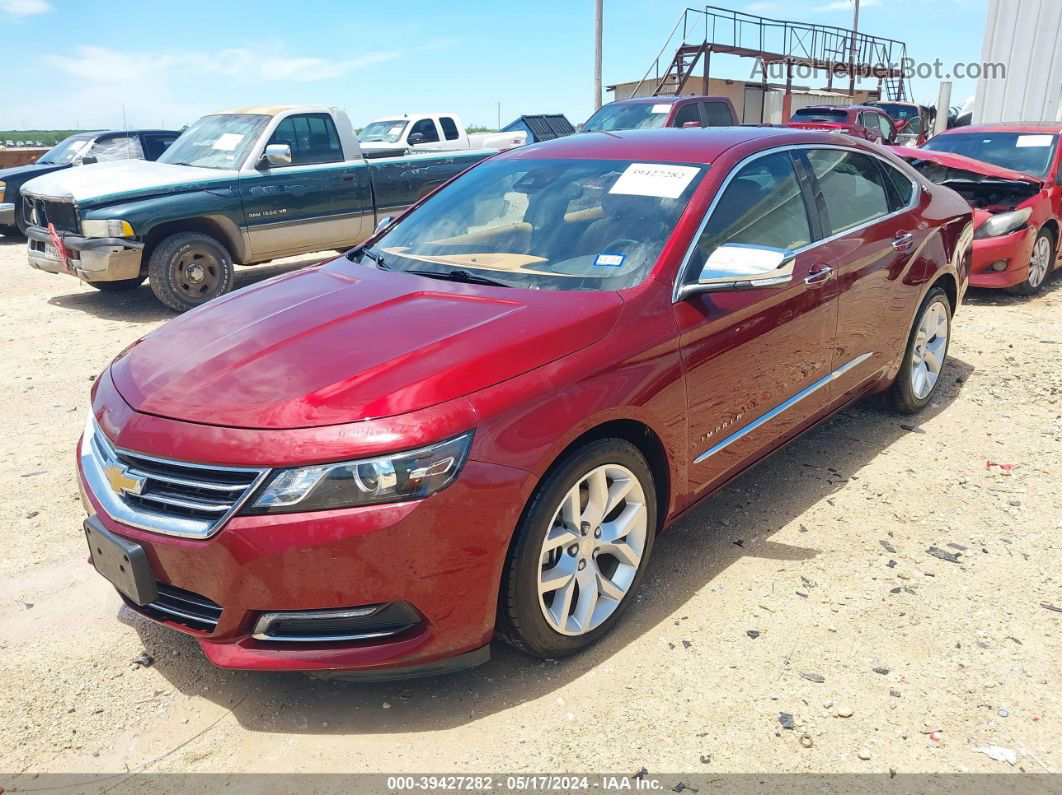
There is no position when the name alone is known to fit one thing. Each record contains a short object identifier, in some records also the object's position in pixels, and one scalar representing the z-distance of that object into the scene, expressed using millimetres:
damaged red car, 7270
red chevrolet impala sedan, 2229
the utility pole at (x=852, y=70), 30427
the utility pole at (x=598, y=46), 20109
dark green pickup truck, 7438
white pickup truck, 13883
